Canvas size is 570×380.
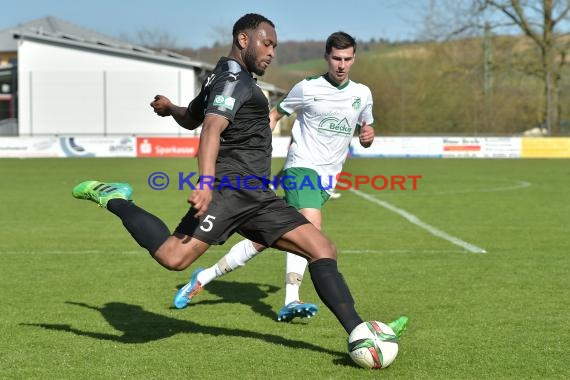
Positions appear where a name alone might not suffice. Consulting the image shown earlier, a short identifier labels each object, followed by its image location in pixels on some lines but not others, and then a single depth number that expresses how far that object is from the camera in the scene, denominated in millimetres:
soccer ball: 9773
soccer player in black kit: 9984
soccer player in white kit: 13609
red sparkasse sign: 74187
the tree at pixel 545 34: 93000
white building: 90312
